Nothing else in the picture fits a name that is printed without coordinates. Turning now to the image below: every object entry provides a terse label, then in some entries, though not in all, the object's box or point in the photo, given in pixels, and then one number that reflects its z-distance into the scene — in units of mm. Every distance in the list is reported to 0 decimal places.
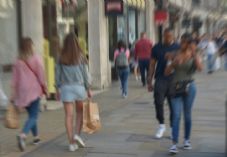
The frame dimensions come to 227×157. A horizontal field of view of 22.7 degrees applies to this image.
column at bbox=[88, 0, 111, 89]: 17562
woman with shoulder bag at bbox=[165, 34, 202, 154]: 8031
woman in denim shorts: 8258
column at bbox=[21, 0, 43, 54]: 12344
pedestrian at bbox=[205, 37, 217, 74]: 25175
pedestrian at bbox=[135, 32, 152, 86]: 18109
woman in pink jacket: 8438
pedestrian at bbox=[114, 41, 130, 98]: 15281
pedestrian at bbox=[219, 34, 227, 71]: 21156
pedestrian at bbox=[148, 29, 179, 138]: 8836
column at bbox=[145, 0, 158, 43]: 27047
